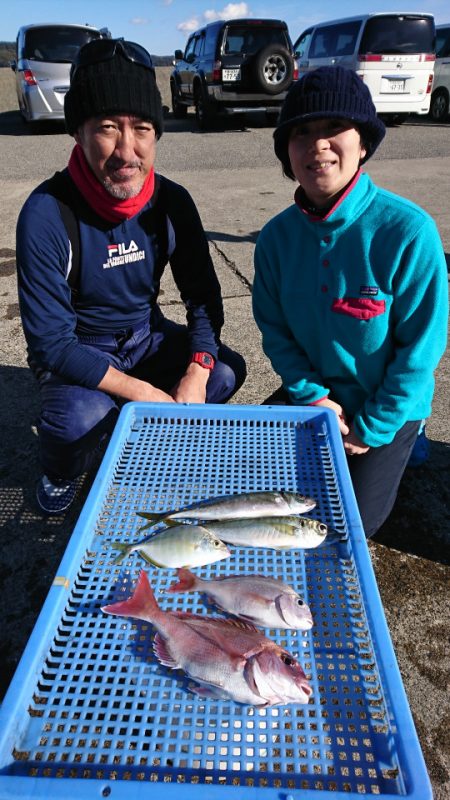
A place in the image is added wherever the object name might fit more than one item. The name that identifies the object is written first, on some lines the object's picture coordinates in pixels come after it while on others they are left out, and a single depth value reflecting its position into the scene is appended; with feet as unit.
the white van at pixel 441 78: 43.39
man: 6.90
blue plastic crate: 3.22
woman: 6.18
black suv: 39.78
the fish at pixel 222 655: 3.59
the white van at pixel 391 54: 37.73
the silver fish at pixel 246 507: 5.01
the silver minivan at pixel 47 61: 37.06
